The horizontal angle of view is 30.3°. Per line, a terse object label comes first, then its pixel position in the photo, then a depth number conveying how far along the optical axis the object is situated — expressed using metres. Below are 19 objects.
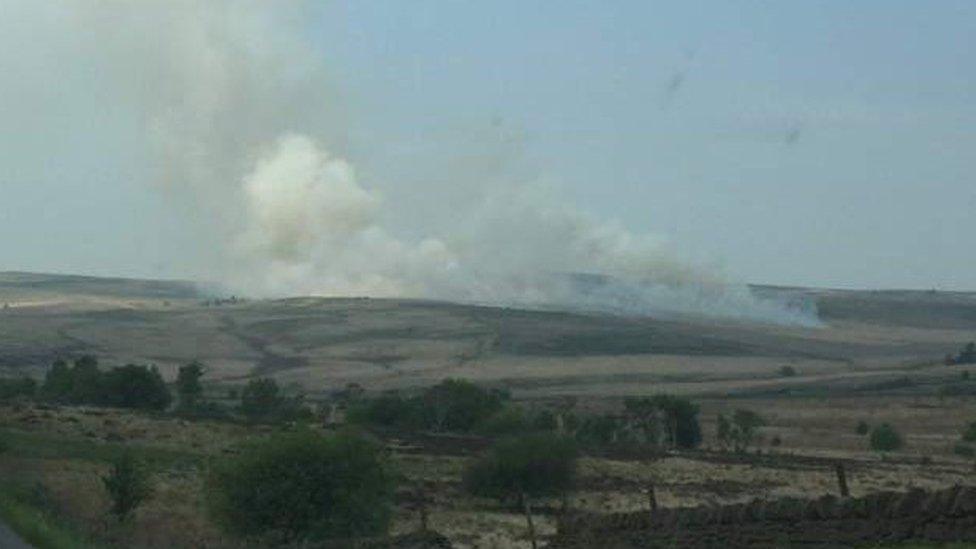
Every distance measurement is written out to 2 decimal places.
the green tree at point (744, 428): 112.60
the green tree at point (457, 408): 110.31
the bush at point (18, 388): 111.83
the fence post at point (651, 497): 28.62
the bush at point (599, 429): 107.62
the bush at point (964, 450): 99.18
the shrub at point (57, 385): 114.51
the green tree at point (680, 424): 114.56
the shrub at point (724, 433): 114.25
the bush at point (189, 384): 129.75
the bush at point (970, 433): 106.81
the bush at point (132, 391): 112.19
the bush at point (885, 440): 109.62
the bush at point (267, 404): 107.25
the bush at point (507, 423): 95.44
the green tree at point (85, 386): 111.94
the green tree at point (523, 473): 68.56
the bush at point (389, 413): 107.75
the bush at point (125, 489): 50.88
